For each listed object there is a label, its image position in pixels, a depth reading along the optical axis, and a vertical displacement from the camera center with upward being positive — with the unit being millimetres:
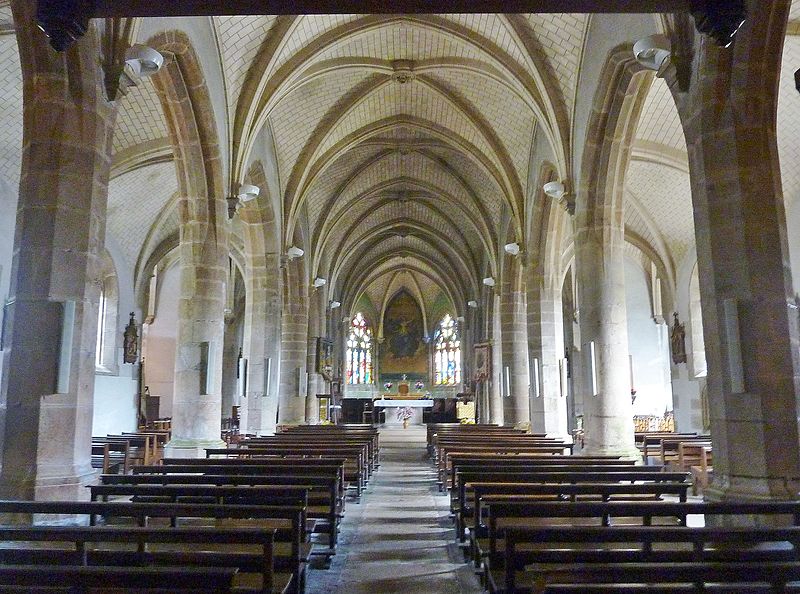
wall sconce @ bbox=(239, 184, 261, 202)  11906 +3855
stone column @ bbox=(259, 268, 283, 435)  16234 +1483
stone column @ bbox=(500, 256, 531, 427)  18531 +1561
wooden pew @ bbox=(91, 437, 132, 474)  10491 -795
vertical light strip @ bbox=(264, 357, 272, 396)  16266 +820
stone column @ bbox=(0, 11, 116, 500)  6098 +1286
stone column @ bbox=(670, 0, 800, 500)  5953 +1257
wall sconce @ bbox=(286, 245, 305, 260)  16906 +3898
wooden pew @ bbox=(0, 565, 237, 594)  2721 -716
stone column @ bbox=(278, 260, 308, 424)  19750 +1618
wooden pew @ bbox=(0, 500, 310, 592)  3963 -649
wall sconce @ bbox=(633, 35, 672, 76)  7312 +3963
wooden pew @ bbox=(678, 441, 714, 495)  10820 -1026
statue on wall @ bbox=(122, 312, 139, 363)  19156 +1855
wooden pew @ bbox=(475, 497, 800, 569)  3990 -668
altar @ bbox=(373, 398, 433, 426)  34031 -696
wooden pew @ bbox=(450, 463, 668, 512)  6375 -726
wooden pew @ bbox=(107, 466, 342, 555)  6041 -713
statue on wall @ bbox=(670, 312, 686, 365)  19734 +1740
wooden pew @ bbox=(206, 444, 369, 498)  8994 -692
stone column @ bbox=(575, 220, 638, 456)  10648 +1002
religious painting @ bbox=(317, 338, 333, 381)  25016 +1816
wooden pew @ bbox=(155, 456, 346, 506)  6746 -661
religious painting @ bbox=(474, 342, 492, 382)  24281 +1482
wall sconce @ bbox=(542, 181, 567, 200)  11805 +3820
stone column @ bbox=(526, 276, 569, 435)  15891 +1271
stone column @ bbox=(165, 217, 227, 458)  10750 +1009
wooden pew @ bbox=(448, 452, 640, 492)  7117 -709
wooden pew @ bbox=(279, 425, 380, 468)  13766 -615
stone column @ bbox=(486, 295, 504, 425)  23562 +826
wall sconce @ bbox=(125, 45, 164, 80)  7227 +3869
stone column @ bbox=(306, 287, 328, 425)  23844 +2252
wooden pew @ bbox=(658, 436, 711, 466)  11711 -878
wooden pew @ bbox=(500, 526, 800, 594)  3002 -789
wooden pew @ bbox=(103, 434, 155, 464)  12188 -795
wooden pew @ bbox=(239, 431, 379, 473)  10703 -632
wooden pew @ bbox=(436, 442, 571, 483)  9648 -718
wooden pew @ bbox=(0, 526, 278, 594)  3113 -694
